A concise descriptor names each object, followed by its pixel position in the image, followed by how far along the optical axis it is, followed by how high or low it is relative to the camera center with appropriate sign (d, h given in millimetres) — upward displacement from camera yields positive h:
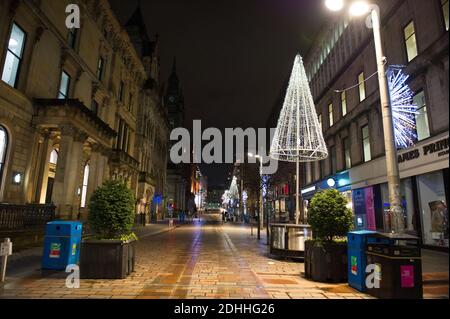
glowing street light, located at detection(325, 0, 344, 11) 7453 +5477
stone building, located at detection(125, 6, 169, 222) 41000 +14150
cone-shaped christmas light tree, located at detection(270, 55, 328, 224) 12508 +4999
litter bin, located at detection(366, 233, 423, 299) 5594 -935
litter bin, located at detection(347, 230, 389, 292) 6543 -830
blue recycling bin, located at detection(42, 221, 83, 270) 8414 -908
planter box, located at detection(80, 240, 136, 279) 7473 -1156
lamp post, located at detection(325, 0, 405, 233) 6594 +2254
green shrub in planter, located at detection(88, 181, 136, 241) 7991 +54
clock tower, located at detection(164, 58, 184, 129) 105438 +41943
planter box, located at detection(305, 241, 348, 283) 7469 -1113
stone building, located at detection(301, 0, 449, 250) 13922 +6829
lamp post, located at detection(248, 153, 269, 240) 24094 +3825
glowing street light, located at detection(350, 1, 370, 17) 7422 +5349
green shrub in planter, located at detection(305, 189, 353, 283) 7527 -496
